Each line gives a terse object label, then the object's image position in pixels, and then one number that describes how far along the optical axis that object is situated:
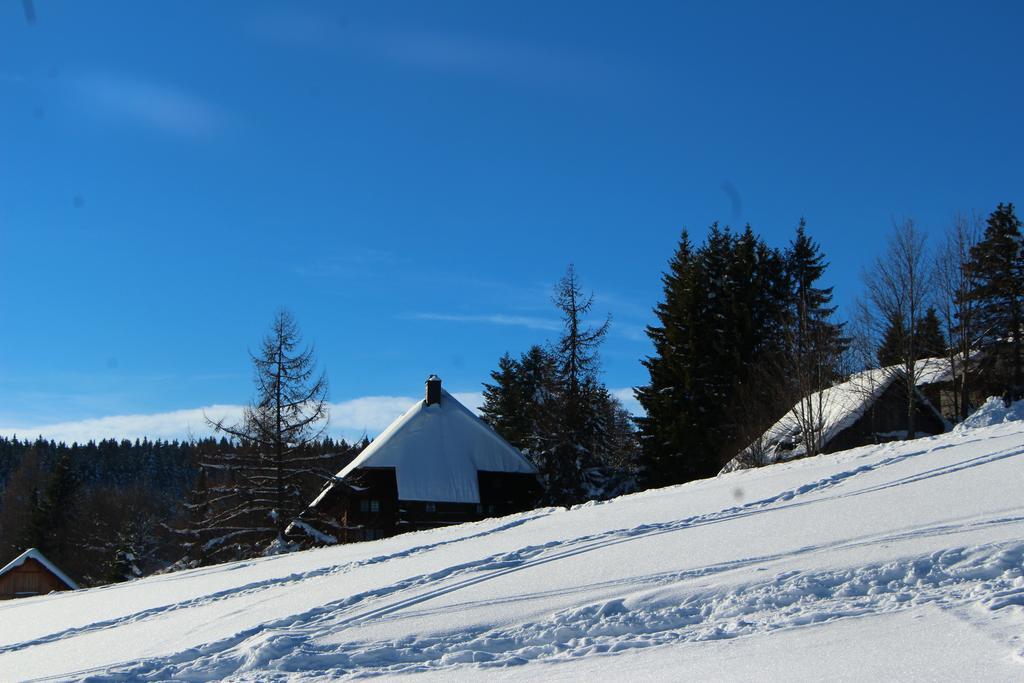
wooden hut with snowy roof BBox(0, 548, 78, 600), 38.53
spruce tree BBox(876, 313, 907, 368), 33.66
